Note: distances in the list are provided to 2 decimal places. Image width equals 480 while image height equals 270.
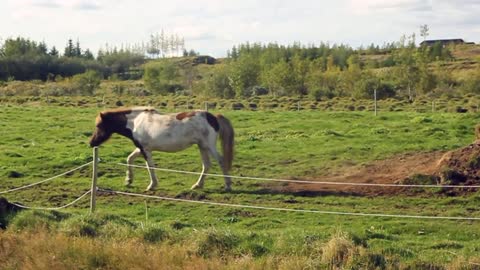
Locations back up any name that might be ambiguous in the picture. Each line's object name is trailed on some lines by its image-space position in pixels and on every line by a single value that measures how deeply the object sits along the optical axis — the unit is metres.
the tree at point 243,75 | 62.44
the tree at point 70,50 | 108.55
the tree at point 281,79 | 59.50
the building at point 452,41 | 121.81
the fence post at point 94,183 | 12.15
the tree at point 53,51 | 100.53
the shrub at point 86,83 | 62.07
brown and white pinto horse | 16.92
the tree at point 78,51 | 111.41
